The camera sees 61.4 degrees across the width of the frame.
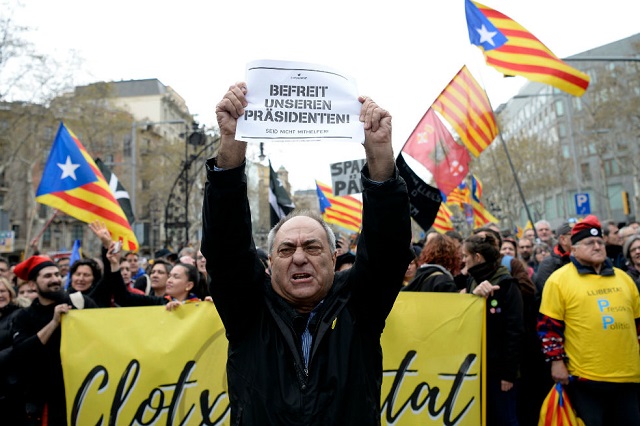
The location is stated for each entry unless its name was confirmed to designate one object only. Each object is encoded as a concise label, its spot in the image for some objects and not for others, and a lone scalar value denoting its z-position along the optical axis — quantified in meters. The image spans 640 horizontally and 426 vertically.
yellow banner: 4.09
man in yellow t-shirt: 4.19
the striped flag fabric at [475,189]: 15.65
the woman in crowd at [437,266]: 4.77
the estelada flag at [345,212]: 11.71
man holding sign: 2.04
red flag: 8.08
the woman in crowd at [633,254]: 5.11
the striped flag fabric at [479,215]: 13.79
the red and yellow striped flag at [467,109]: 8.27
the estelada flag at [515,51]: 7.21
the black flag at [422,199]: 6.90
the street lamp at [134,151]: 23.02
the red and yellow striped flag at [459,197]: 13.11
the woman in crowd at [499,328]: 4.46
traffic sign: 18.25
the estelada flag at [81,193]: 6.79
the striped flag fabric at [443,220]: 10.79
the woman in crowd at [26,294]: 5.08
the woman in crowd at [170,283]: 5.15
